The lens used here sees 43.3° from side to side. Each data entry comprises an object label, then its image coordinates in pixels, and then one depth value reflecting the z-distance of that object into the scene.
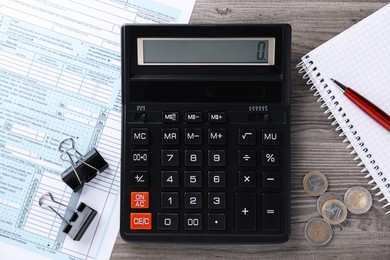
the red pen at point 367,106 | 0.55
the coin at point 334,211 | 0.56
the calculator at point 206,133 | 0.54
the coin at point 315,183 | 0.56
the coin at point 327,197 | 0.56
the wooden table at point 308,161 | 0.57
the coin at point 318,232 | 0.56
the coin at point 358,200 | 0.56
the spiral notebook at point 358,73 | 0.56
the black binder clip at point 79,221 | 0.56
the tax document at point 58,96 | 0.58
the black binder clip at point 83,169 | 0.56
